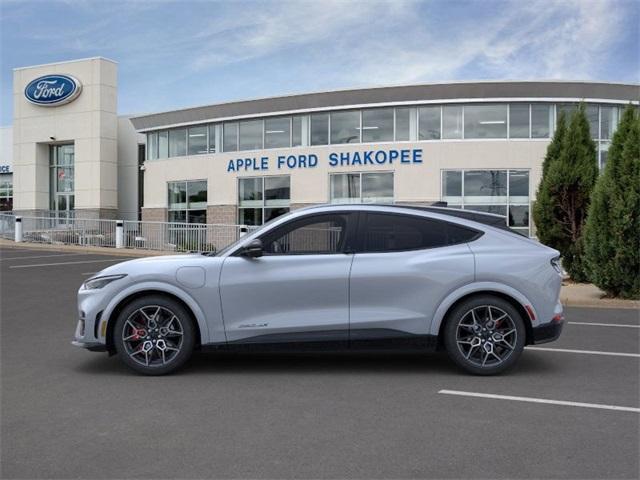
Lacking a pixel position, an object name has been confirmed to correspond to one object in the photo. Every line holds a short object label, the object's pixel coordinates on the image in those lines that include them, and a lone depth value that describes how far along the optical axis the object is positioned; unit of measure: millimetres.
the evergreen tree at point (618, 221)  11523
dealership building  24844
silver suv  6070
